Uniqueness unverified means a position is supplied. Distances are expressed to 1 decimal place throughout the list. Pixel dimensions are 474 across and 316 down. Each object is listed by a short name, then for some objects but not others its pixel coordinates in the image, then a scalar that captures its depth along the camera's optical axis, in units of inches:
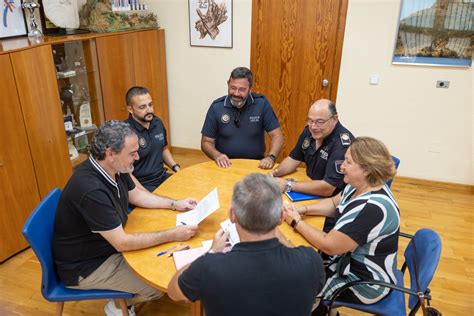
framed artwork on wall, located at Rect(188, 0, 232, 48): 167.0
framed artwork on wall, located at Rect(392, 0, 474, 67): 142.9
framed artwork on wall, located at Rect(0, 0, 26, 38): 119.6
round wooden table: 65.1
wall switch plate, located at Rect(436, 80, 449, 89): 151.6
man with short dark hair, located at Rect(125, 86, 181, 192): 107.7
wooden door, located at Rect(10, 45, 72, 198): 108.6
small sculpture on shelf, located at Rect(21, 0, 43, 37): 121.5
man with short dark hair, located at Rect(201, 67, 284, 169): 124.1
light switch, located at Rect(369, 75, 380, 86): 158.6
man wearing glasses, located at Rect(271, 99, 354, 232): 90.4
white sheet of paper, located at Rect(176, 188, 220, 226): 75.8
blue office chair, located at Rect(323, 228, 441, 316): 66.7
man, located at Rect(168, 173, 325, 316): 44.9
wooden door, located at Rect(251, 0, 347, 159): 157.6
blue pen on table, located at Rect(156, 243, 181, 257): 68.2
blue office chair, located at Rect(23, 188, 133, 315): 71.1
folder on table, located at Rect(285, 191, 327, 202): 89.5
